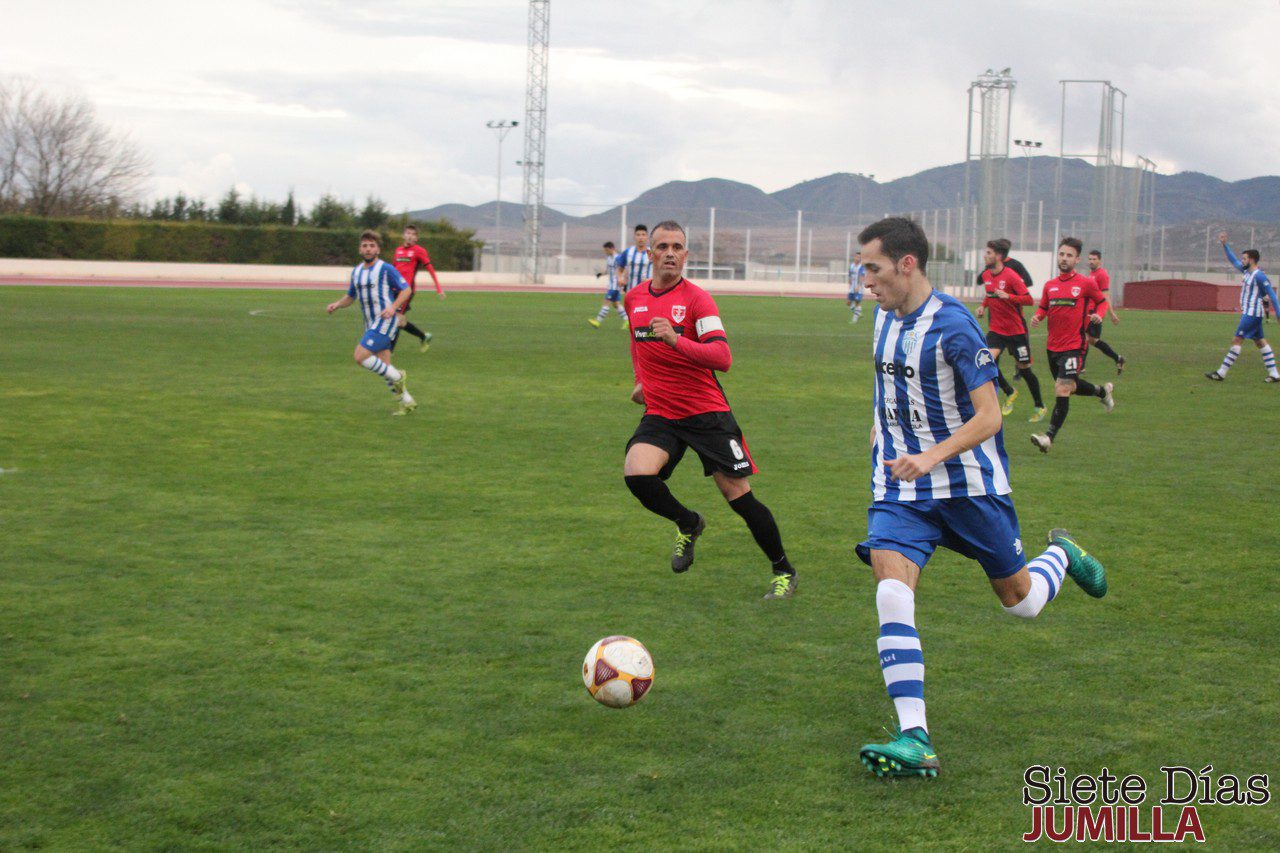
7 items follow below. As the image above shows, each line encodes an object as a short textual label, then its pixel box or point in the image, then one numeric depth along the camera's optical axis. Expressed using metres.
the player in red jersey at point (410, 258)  22.97
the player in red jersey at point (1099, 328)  17.86
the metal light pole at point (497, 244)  66.69
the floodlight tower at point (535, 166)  62.72
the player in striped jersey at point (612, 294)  29.38
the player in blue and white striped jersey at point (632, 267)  27.62
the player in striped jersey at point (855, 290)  37.85
